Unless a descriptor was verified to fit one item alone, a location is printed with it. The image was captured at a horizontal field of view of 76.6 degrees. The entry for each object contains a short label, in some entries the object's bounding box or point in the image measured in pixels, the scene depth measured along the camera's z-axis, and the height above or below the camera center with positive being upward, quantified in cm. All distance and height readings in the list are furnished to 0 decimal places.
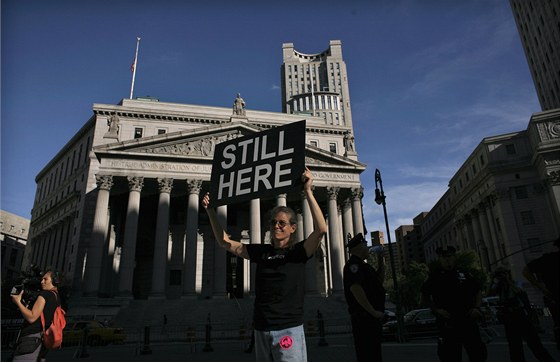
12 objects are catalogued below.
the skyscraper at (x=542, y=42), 5572 +3946
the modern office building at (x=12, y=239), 7438 +1404
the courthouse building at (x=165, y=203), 3241 +1038
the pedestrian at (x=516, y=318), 655 -56
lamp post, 1588 +283
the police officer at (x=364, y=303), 507 -15
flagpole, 4816 +3013
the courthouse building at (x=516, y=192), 4803 +1367
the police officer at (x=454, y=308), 568 -28
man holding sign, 359 +13
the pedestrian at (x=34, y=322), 588 -29
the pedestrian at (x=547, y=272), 480 +20
